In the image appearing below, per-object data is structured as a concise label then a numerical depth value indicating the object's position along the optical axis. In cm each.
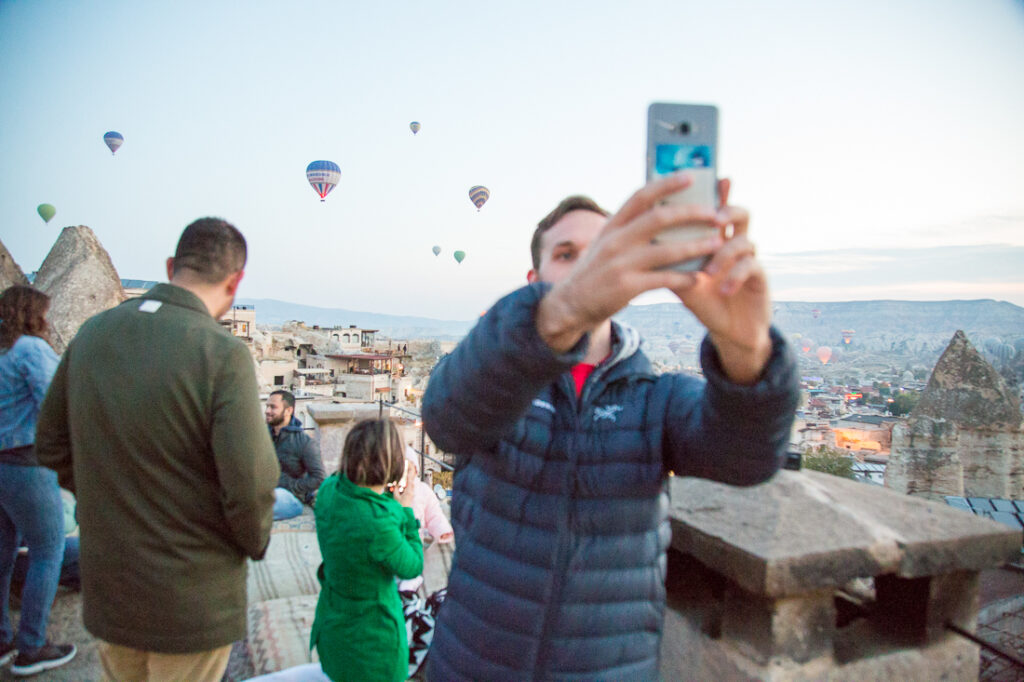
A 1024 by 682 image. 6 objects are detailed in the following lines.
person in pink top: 328
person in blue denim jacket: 271
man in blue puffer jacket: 92
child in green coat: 216
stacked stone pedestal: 128
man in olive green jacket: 175
